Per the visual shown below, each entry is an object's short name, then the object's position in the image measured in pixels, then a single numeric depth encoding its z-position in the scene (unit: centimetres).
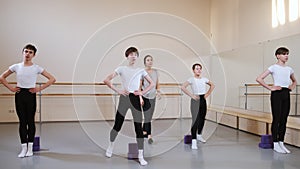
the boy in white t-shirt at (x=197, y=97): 383
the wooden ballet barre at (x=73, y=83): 638
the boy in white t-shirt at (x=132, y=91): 296
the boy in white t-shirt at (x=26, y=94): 319
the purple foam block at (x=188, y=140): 411
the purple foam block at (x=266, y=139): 384
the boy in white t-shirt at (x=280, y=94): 356
